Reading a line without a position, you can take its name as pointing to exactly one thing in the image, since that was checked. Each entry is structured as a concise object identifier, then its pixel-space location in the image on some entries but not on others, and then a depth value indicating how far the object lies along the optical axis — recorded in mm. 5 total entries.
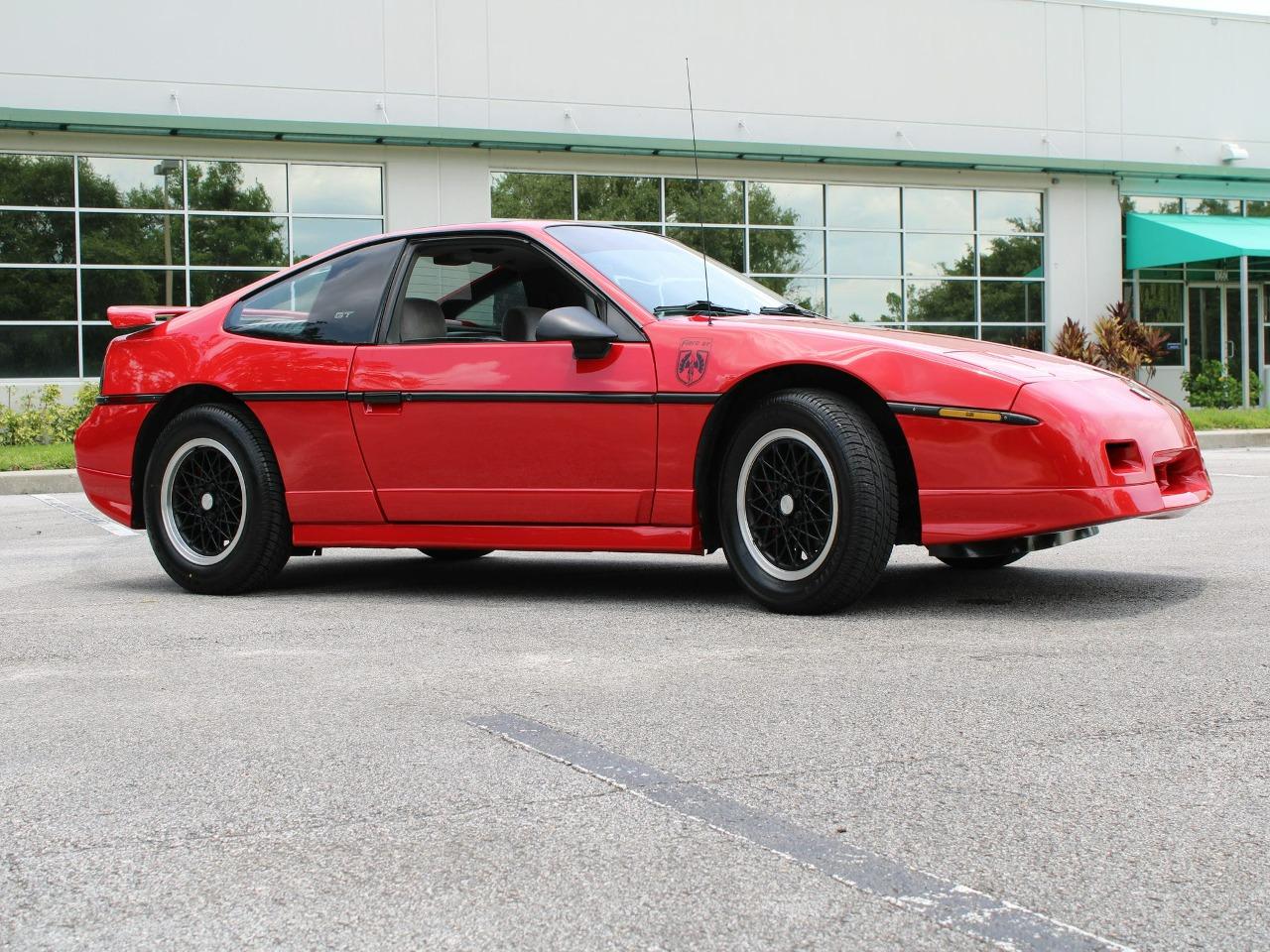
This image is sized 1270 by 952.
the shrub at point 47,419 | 18094
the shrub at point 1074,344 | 26641
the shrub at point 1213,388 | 27234
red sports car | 5129
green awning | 26656
